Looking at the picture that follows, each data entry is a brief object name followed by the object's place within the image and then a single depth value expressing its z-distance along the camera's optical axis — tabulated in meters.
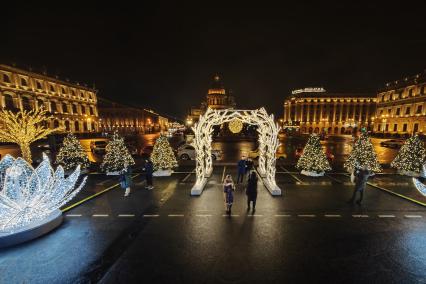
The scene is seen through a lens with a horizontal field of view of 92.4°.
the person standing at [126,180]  10.75
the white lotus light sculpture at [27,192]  6.41
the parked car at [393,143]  33.32
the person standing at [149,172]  11.85
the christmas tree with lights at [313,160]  14.36
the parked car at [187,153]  22.19
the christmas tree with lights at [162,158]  14.76
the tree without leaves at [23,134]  16.23
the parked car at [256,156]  21.77
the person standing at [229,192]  8.34
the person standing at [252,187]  8.50
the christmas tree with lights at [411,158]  14.30
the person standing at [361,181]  9.41
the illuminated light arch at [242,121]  11.41
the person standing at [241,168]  12.94
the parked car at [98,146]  26.80
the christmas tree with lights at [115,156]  15.02
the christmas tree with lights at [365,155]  14.23
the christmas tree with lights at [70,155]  15.16
